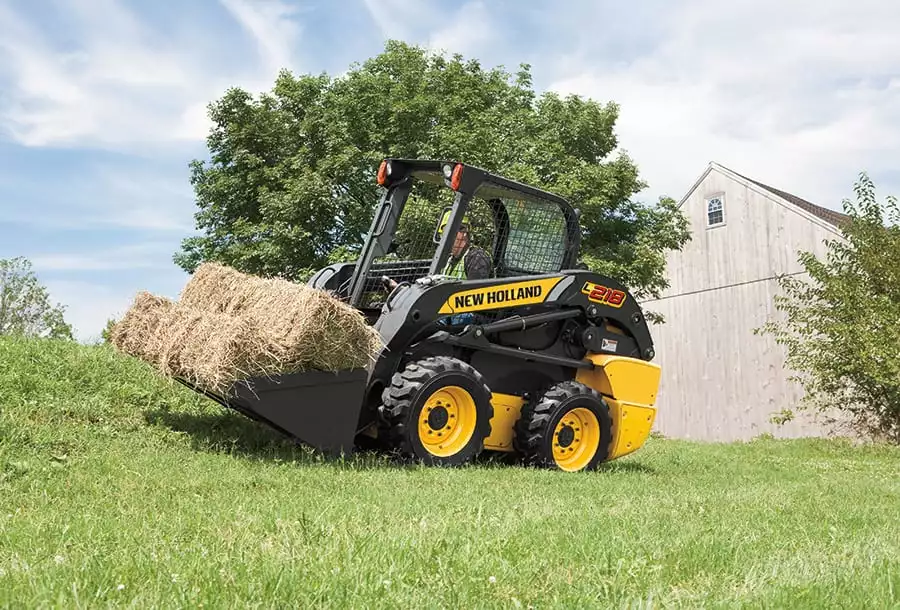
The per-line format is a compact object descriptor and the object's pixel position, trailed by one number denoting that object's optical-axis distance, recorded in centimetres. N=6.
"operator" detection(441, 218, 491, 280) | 879
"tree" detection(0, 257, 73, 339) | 3528
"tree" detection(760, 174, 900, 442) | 1627
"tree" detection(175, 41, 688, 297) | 2159
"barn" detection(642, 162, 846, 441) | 2312
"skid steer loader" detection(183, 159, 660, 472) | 778
